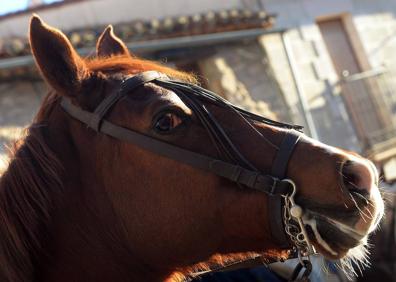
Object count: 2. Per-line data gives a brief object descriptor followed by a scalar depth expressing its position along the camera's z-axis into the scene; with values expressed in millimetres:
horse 1664
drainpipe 7066
